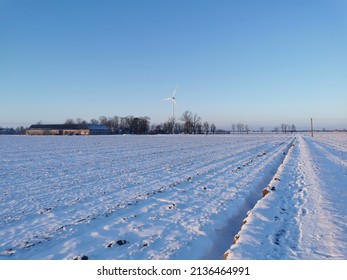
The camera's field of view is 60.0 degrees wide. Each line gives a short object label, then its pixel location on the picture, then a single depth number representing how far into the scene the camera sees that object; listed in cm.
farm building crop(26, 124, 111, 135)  17292
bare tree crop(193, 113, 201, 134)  18250
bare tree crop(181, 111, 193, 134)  17900
